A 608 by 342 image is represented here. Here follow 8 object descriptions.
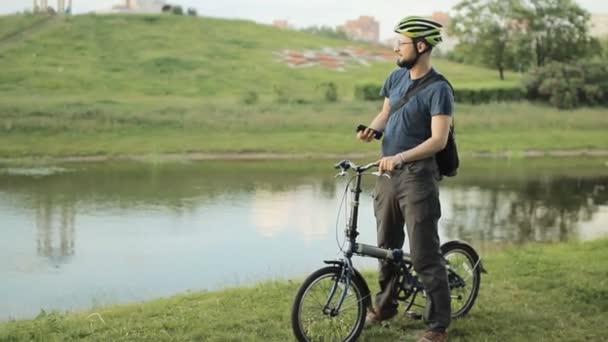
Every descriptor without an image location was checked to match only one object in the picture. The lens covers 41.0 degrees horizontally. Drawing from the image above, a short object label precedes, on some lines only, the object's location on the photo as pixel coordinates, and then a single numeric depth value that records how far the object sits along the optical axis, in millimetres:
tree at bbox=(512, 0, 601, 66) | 40125
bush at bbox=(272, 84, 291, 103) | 31605
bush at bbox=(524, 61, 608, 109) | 32750
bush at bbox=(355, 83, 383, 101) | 32656
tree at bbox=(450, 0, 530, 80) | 40812
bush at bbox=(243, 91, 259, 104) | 30991
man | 5188
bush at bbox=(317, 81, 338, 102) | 32125
